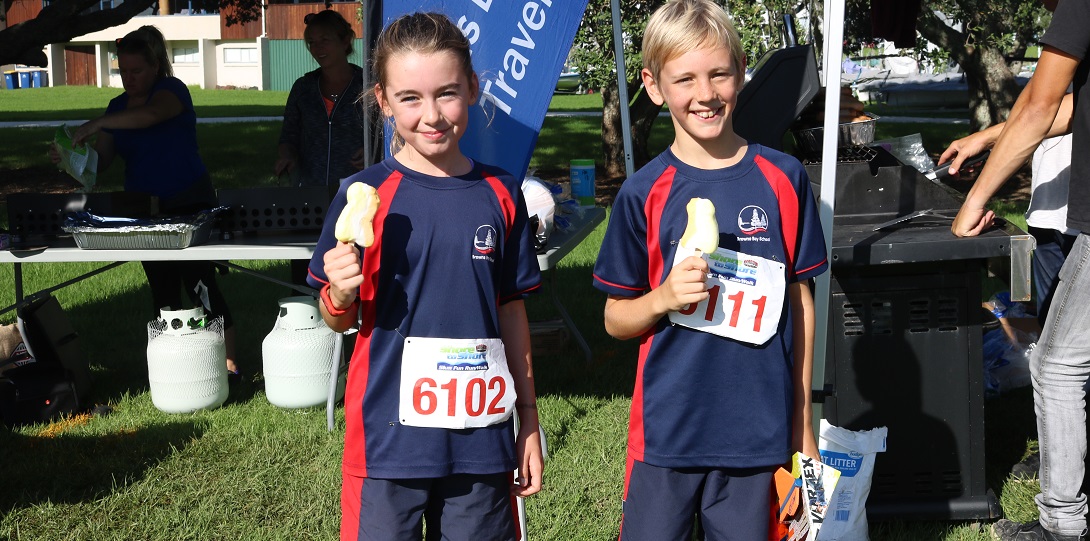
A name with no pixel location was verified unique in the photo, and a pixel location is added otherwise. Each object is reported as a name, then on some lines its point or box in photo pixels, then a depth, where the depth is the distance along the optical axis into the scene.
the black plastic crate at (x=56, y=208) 4.68
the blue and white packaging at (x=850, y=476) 3.26
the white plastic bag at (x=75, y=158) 4.82
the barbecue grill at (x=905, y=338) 3.46
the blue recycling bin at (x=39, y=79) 51.38
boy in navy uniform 2.25
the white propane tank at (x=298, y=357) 5.06
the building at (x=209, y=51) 44.69
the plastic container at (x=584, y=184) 5.80
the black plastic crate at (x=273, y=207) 4.77
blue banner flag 3.56
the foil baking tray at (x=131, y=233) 4.42
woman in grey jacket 5.59
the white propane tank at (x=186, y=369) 5.01
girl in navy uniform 2.14
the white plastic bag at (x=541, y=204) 4.55
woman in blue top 5.19
